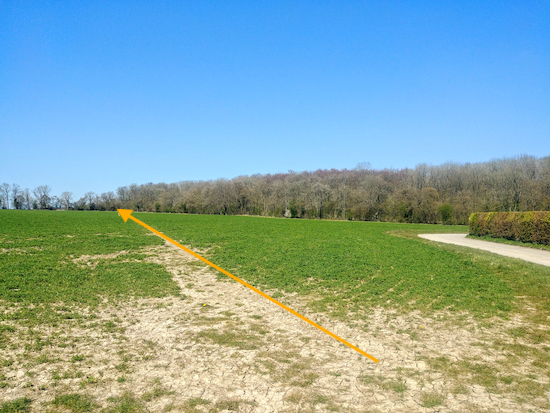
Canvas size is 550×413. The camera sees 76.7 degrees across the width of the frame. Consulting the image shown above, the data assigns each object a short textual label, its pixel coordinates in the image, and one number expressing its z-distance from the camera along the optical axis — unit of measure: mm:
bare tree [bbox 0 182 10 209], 146500
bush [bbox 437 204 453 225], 66938
